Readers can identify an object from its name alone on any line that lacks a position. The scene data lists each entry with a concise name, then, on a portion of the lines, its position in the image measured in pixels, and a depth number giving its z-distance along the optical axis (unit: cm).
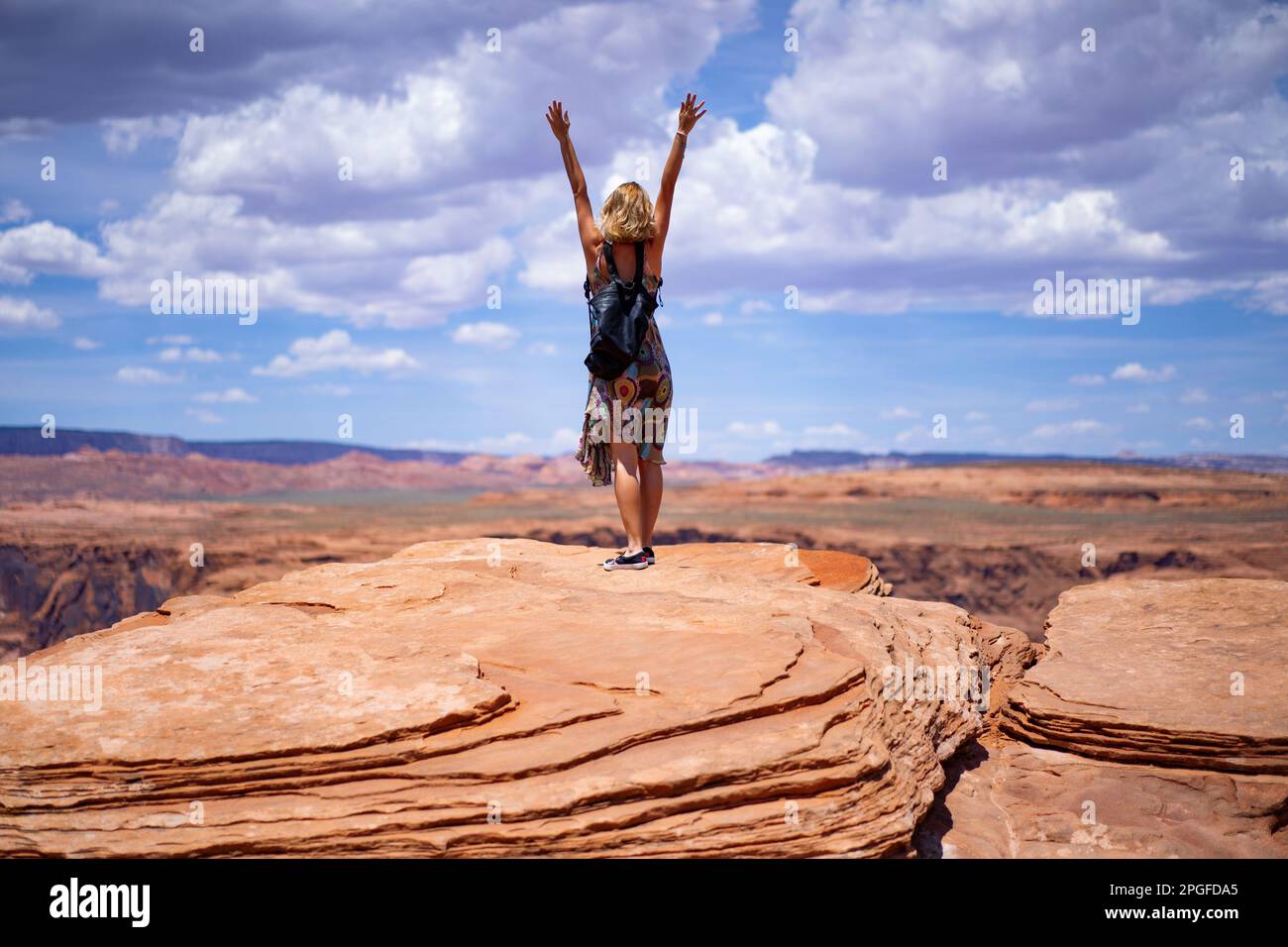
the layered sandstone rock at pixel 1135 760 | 505
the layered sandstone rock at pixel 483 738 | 402
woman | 655
